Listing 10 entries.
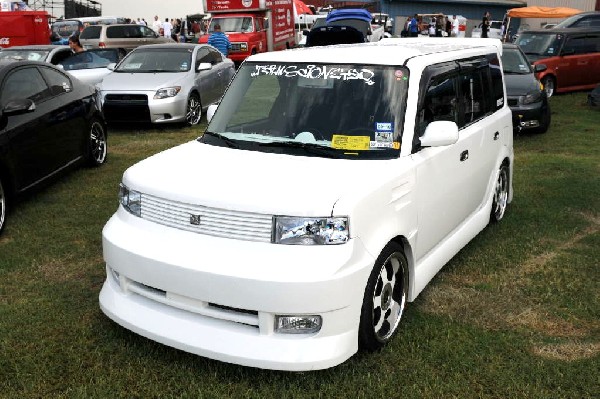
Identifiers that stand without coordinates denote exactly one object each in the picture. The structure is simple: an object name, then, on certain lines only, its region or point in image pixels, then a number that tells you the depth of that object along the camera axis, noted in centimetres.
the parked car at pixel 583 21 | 2191
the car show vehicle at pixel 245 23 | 2273
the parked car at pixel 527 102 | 1075
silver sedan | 1118
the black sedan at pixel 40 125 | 602
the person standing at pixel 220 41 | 1762
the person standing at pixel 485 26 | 3216
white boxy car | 319
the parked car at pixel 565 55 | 1544
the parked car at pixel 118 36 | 2156
